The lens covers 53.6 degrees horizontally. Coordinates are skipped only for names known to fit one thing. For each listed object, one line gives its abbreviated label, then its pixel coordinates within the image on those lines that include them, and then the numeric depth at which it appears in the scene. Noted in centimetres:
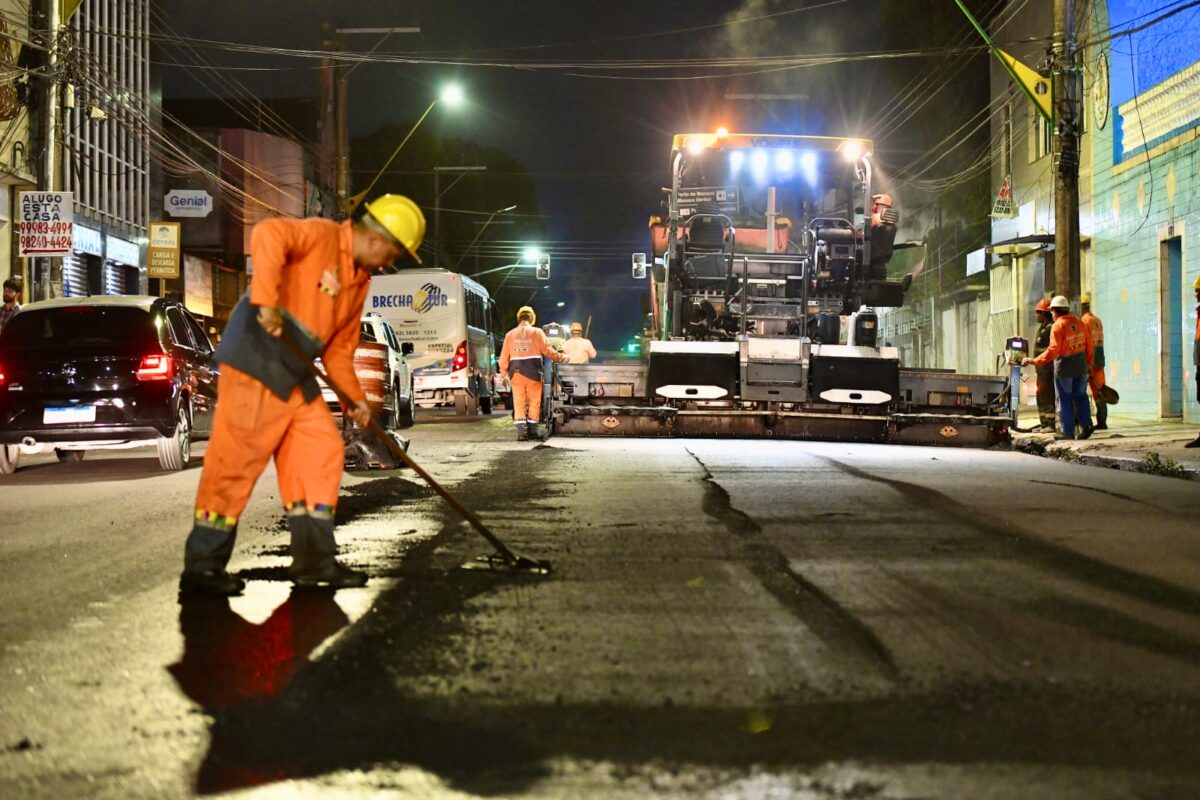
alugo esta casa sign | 1664
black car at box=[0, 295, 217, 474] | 1126
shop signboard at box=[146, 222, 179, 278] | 2694
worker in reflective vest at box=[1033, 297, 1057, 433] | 1773
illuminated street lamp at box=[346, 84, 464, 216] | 2731
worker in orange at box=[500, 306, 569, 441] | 1588
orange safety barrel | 1245
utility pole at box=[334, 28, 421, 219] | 2628
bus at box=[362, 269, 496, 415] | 2680
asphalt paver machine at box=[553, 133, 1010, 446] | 1484
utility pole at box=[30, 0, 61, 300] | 1750
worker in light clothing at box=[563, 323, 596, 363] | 1819
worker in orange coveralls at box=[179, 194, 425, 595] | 508
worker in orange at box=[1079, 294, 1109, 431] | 1680
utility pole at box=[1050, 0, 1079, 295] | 1720
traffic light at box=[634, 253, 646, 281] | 2005
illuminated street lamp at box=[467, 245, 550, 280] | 4511
